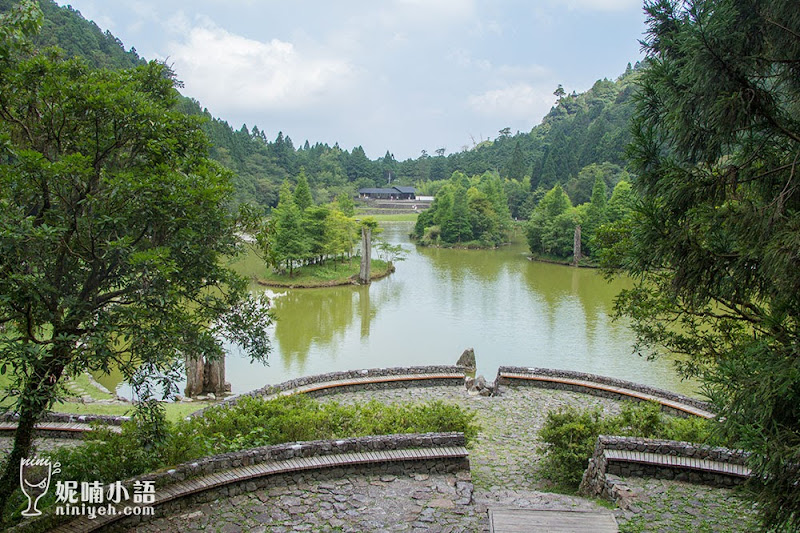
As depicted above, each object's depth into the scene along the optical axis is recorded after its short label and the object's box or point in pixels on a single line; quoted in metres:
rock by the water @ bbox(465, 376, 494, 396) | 10.87
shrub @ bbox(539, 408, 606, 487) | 7.20
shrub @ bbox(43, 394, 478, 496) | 5.60
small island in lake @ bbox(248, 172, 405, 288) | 29.05
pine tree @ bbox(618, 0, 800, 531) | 3.90
